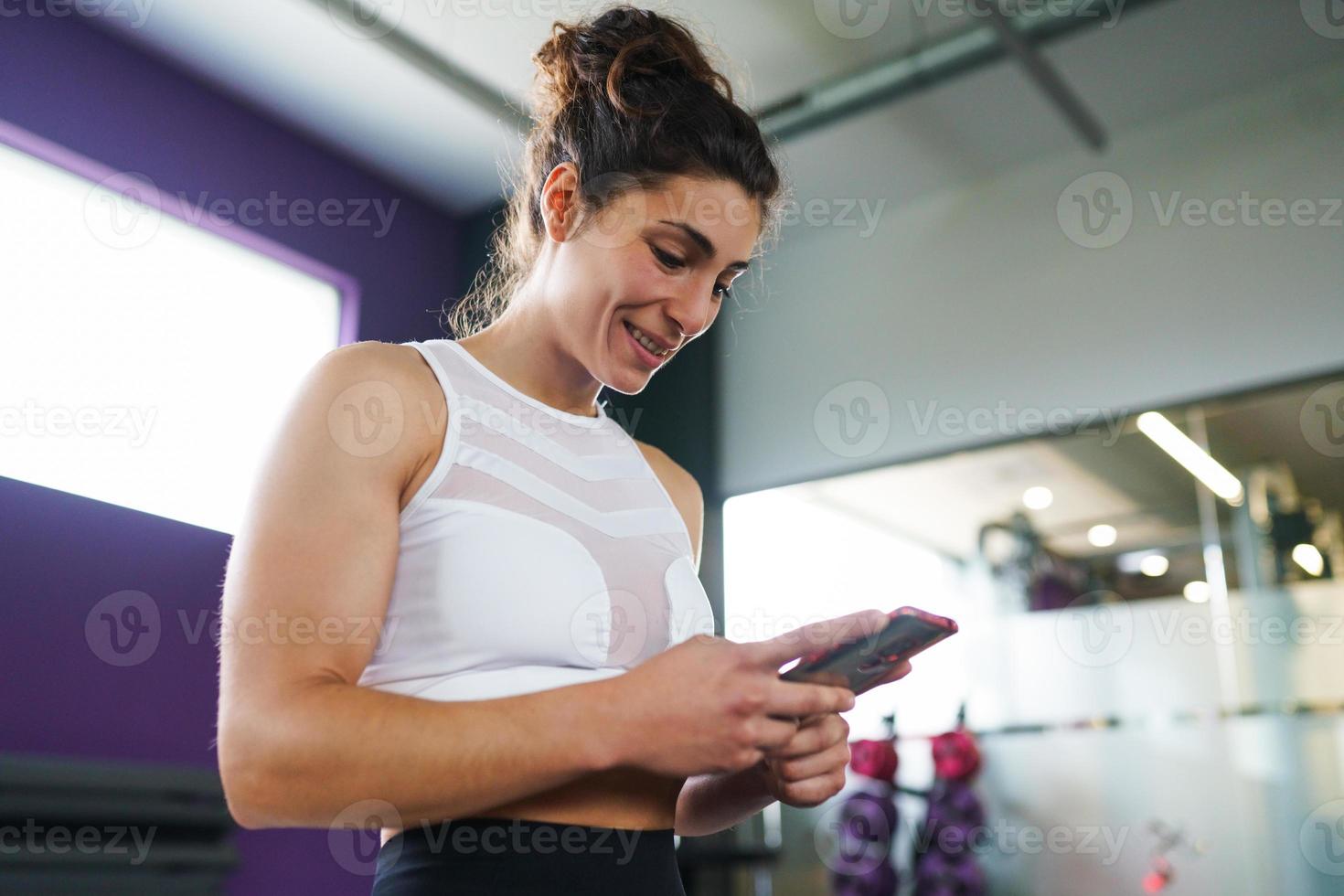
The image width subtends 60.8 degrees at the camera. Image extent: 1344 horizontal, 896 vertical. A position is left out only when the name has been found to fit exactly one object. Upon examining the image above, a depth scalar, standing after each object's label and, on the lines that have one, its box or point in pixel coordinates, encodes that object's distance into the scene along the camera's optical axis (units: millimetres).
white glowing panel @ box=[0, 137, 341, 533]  2768
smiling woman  718
